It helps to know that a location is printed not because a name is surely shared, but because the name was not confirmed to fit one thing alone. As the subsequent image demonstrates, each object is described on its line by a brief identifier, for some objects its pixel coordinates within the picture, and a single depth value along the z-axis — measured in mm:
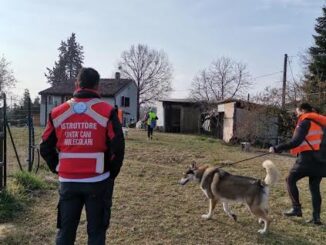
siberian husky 6512
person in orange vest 6867
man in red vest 3963
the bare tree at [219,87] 54162
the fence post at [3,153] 7703
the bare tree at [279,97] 23516
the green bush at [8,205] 6844
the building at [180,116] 38562
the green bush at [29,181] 8703
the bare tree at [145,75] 67562
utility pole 23859
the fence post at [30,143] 10498
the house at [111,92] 50000
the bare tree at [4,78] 52212
